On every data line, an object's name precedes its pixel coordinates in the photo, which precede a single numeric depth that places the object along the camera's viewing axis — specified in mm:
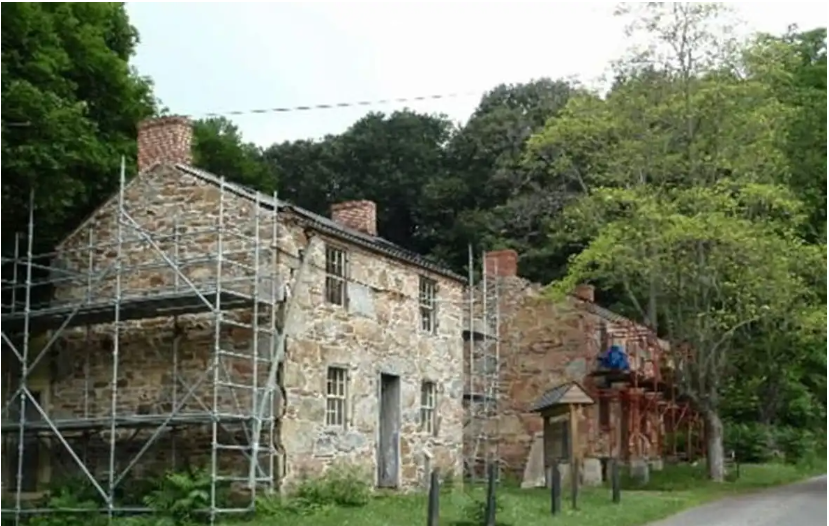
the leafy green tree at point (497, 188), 45750
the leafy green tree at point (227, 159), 40938
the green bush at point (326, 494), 19514
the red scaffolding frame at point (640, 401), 33031
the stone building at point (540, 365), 32031
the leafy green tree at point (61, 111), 20922
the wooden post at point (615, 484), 22344
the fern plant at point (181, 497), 19078
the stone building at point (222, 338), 20438
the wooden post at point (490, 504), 16542
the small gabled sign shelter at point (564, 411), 22094
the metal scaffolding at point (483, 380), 30094
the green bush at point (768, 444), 39031
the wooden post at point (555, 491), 19484
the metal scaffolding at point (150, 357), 20172
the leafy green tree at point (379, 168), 51812
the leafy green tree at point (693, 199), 27625
